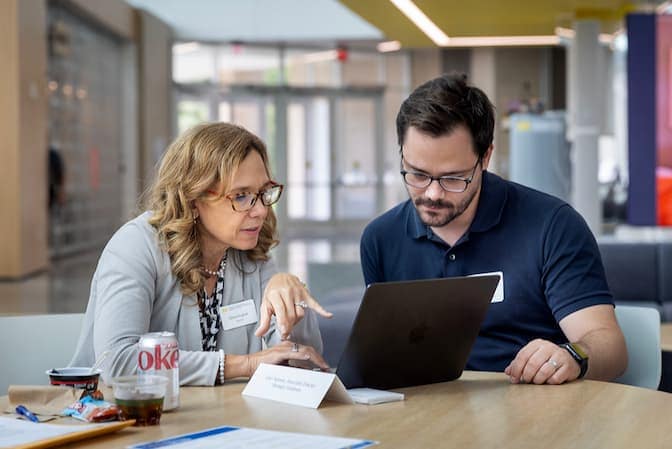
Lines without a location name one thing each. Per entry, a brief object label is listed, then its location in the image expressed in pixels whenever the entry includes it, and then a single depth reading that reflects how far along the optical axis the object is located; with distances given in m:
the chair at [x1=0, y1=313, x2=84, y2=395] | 2.80
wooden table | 1.85
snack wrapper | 1.94
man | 2.70
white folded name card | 2.12
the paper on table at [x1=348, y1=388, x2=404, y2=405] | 2.15
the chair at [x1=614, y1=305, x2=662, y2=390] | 2.95
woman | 2.51
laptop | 2.13
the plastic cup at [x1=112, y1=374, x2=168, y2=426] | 1.95
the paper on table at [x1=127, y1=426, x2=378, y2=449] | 1.77
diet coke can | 2.06
